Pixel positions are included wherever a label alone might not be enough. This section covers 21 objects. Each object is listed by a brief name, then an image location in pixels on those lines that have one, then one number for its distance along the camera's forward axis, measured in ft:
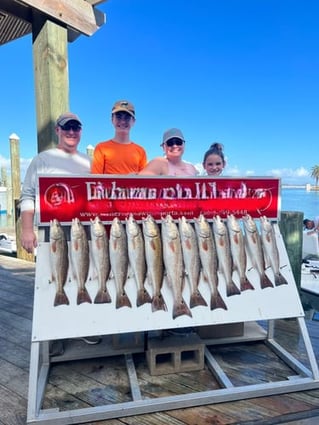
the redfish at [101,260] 5.44
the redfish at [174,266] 5.62
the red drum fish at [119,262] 5.49
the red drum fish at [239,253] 6.04
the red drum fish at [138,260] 5.53
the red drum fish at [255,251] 6.17
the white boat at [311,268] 17.56
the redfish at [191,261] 5.74
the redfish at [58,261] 5.35
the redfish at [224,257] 5.96
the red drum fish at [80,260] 5.40
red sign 5.70
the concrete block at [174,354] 6.29
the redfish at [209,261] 5.82
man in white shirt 6.08
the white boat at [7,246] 24.03
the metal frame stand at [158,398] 4.91
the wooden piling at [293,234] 9.09
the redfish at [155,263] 5.57
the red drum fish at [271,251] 6.24
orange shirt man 7.06
